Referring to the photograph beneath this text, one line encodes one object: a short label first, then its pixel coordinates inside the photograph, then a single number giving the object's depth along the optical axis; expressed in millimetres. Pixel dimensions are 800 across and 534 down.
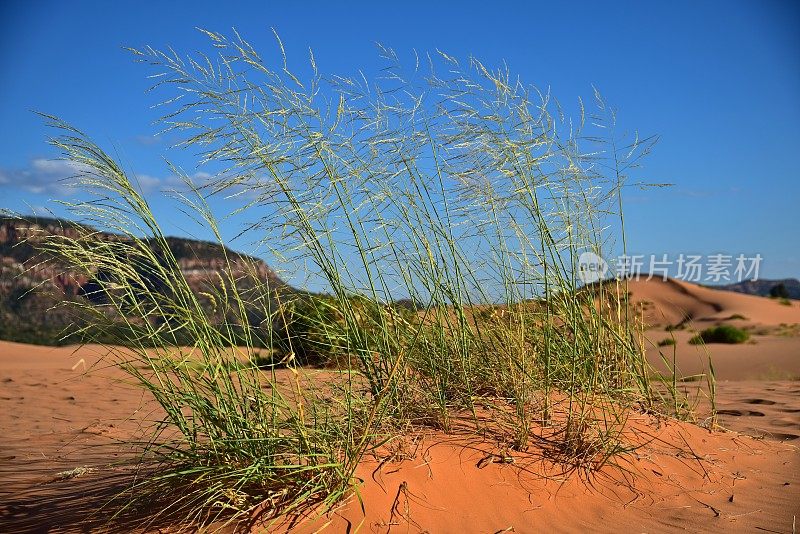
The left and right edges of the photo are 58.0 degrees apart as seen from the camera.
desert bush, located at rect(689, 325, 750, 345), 19406
